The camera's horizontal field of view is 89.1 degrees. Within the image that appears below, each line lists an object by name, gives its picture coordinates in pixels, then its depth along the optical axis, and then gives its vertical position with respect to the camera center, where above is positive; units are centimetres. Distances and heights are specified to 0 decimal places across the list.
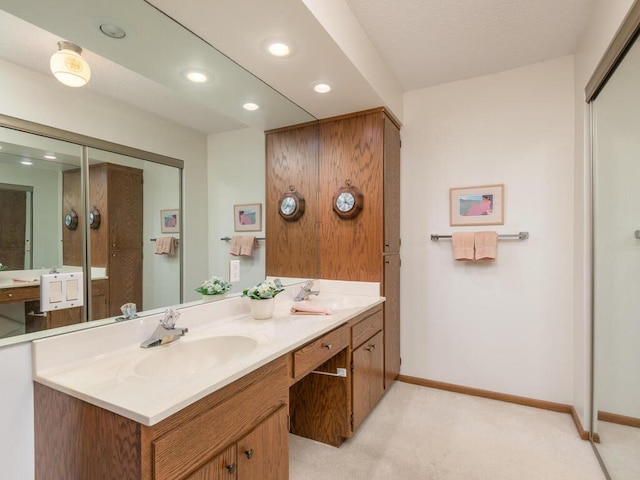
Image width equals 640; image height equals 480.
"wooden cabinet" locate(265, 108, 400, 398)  249 +28
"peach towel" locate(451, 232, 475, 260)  255 -5
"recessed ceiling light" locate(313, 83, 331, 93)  212 +100
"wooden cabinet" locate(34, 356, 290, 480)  85 -59
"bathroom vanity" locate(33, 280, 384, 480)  87 -50
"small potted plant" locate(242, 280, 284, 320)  179 -34
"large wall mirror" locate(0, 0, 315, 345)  108 +35
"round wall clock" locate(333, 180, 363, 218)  253 +30
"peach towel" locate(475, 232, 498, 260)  248 -5
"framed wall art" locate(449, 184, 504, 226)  255 +27
